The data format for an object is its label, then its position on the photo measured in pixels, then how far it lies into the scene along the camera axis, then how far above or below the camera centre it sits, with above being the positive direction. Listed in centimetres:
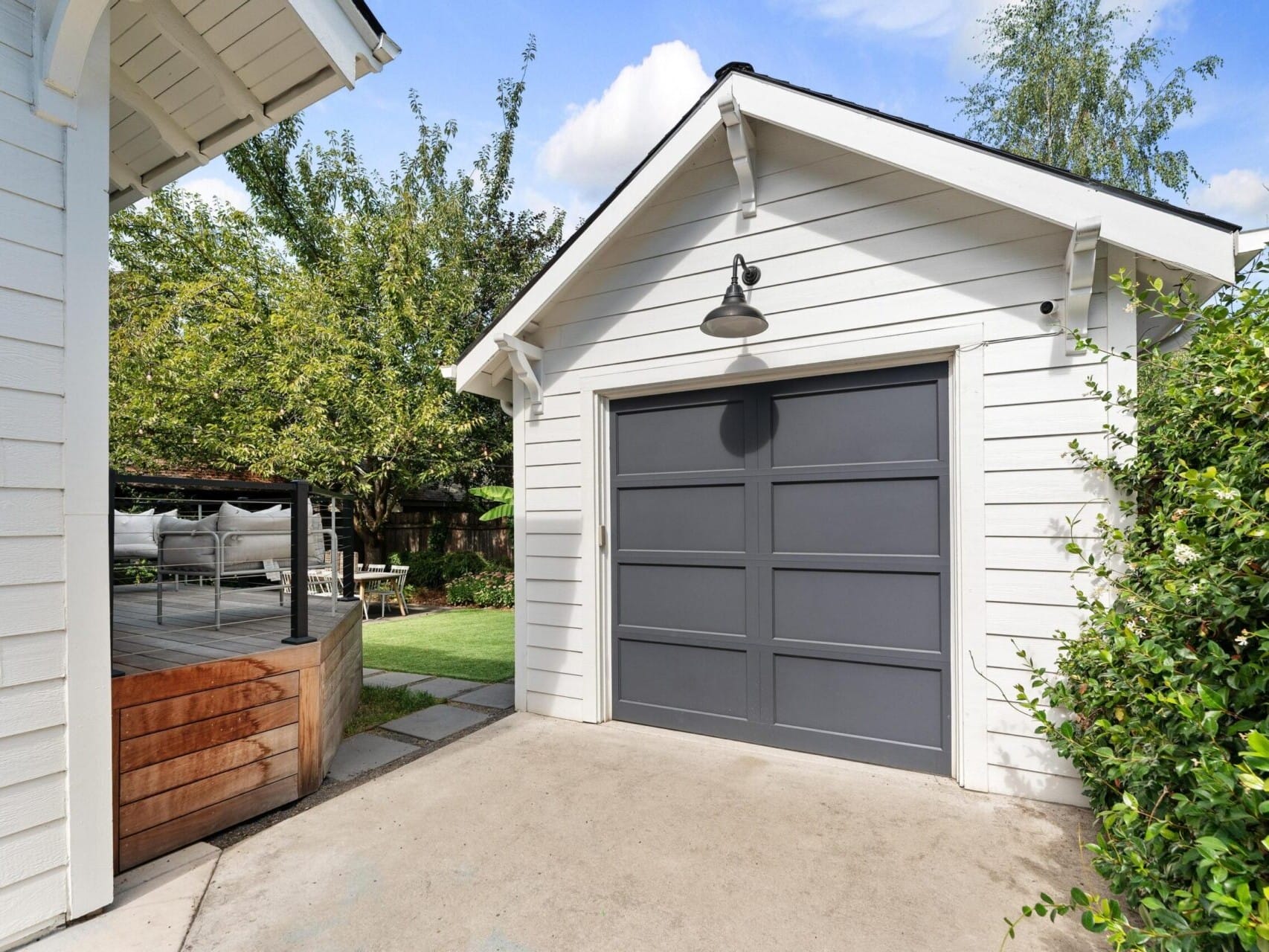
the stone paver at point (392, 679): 556 -175
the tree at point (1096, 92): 1140 +743
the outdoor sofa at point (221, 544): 340 -29
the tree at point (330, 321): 995 +297
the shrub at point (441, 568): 1171 -145
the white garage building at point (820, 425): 318 +40
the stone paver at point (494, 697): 498 -172
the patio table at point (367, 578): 927 -135
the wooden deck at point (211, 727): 255 -108
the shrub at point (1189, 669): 132 -53
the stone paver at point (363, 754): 365 -165
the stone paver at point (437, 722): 431 -168
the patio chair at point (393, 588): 992 -155
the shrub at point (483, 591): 1091 -178
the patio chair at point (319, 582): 871 -130
